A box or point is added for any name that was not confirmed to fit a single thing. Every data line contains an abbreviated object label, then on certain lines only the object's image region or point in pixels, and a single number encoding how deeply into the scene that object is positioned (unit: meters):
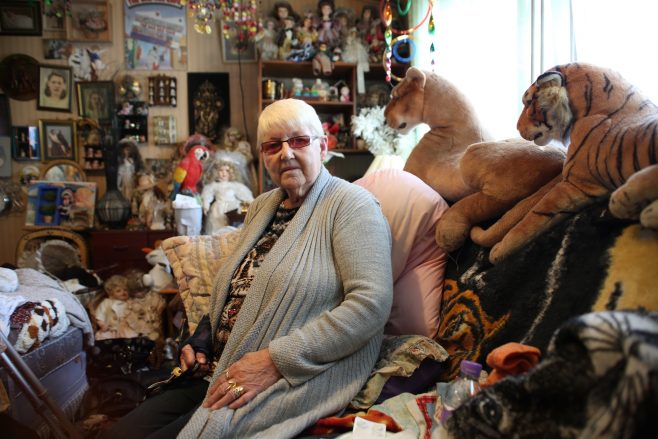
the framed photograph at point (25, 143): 3.24
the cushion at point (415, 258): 1.25
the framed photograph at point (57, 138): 3.26
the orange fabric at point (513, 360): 0.75
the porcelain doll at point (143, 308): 2.53
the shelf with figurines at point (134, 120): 3.26
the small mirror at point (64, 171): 3.21
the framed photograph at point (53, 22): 3.20
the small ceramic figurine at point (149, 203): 3.06
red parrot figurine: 2.93
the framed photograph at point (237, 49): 3.35
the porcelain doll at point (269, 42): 3.07
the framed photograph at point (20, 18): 3.19
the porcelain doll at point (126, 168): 3.22
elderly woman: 0.98
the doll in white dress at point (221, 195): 2.94
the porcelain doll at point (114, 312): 2.50
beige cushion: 1.49
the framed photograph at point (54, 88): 3.24
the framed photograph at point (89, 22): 3.23
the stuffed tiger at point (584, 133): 0.84
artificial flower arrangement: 2.81
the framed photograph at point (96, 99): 3.26
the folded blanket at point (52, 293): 1.96
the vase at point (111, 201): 3.01
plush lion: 1.12
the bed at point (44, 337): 1.65
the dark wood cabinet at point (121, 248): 2.92
